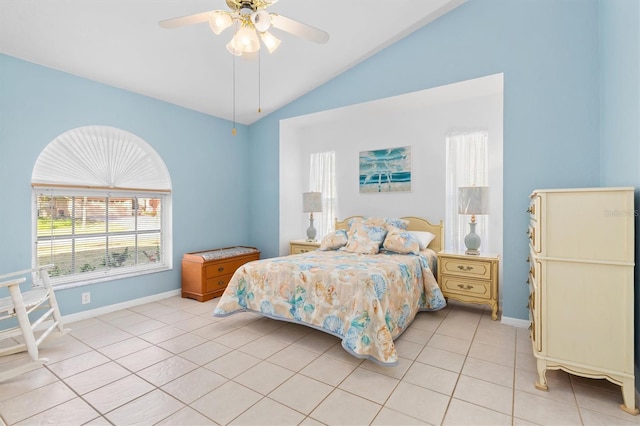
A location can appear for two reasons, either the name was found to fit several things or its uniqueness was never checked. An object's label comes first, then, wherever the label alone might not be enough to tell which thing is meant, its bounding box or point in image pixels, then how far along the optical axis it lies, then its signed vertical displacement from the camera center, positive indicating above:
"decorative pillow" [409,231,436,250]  3.87 -0.33
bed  2.38 -0.69
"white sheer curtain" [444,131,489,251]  3.82 +0.46
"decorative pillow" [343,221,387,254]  3.72 -0.33
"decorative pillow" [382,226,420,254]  3.56 -0.36
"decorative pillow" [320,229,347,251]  4.03 -0.39
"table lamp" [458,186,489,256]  3.39 +0.07
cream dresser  1.83 -0.45
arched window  3.22 +0.05
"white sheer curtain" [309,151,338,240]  5.03 +0.42
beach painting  4.37 +0.60
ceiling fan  2.01 +1.24
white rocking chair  2.24 -0.83
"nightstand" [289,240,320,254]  4.61 -0.52
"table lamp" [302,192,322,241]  4.73 +0.14
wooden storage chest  4.10 -0.83
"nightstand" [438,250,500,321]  3.29 -0.72
